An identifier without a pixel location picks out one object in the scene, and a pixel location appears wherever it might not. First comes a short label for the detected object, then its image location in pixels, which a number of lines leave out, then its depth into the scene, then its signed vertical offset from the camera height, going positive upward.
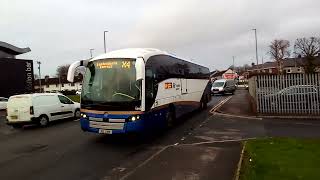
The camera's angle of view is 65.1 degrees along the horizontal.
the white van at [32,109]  11.91 -0.88
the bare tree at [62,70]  75.28 +6.17
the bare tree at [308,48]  52.49 +7.83
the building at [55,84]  71.14 +1.90
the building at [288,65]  69.57 +5.74
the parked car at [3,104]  23.53 -1.14
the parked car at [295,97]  12.94 -0.69
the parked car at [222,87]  29.75 -0.13
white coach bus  7.81 -0.12
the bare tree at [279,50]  61.87 +8.57
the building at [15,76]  28.06 +1.76
